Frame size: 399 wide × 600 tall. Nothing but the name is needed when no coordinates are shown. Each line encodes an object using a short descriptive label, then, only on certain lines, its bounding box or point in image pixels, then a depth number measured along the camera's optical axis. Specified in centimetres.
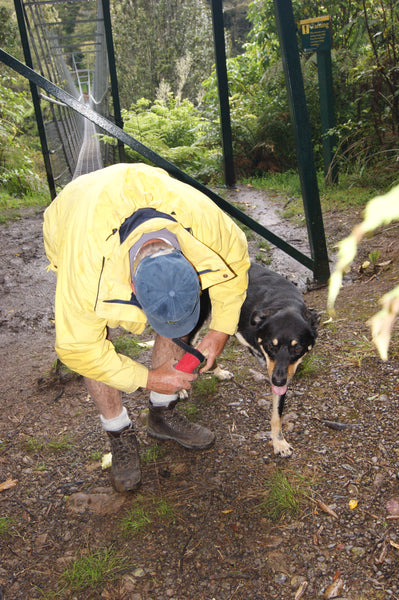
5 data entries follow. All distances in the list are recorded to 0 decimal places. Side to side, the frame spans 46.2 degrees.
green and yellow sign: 691
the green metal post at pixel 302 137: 421
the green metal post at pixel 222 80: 746
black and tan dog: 302
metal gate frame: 376
